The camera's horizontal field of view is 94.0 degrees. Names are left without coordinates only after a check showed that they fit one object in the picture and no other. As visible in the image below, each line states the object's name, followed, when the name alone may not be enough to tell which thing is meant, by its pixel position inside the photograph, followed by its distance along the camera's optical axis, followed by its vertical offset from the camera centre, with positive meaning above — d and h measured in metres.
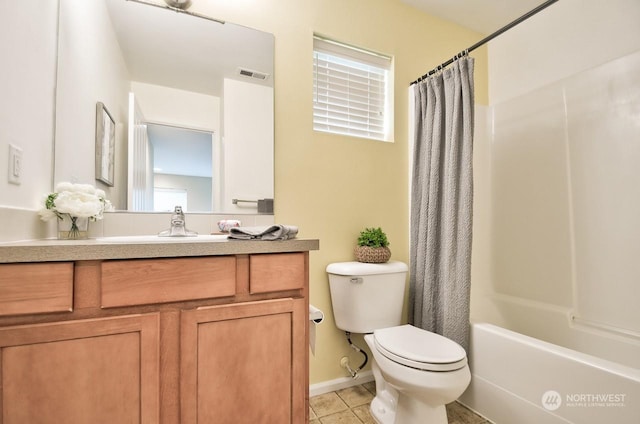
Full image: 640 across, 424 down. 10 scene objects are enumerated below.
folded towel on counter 1.00 -0.04
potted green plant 1.77 -0.17
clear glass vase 1.13 -0.03
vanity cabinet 0.73 -0.34
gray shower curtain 1.59 +0.10
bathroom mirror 1.29 +0.59
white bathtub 1.08 -0.69
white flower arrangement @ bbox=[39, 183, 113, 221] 1.04 +0.06
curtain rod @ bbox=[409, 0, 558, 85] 1.37 +0.95
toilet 1.19 -0.57
